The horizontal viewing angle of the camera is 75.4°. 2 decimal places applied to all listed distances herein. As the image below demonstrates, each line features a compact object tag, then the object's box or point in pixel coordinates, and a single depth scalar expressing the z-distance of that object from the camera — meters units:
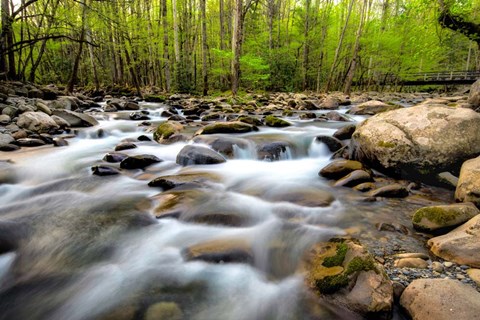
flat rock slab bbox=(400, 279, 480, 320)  1.81
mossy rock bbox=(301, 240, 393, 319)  2.03
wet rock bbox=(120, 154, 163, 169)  5.37
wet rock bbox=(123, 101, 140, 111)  12.70
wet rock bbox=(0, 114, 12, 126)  7.74
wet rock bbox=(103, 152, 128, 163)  5.82
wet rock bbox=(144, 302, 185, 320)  2.21
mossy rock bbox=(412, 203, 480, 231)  2.88
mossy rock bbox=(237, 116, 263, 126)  8.16
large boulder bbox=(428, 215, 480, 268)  2.39
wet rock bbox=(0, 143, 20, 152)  6.15
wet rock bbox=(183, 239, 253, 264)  2.88
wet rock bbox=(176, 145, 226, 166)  5.60
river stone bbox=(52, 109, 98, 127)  8.77
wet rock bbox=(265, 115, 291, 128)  8.45
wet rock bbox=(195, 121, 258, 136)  7.14
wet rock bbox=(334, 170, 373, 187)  4.36
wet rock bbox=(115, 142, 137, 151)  6.68
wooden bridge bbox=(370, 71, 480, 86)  27.50
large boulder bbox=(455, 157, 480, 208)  3.37
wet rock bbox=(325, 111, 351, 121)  9.59
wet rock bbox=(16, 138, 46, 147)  6.54
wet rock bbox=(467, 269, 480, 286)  2.19
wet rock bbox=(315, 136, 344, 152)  6.21
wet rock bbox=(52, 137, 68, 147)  6.77
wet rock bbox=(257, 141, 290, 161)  6.16
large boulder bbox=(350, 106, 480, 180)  4.22
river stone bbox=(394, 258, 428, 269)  2.43
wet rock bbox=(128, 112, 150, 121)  10.55
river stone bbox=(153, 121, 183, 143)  7.25
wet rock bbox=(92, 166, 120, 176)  5.13
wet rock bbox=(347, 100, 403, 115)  11.27
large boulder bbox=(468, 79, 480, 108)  7.91
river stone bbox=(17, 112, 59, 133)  7.65
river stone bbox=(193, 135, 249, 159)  6.13
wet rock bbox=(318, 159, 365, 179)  4.73
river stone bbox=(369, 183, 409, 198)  3.91
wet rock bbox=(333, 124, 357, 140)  6.59
